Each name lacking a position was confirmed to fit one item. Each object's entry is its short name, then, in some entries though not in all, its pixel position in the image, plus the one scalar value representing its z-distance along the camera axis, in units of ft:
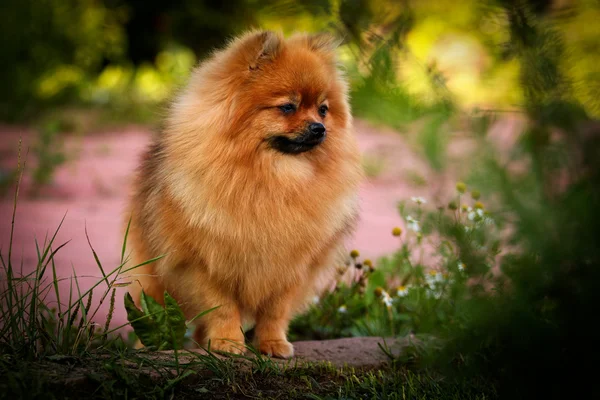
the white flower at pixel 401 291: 12.17
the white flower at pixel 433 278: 11.43
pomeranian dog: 9.87
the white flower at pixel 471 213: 10.31
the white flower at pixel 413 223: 11.01
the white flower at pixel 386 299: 11.74
